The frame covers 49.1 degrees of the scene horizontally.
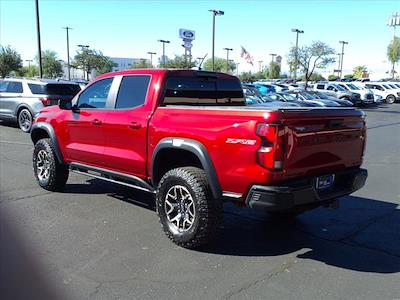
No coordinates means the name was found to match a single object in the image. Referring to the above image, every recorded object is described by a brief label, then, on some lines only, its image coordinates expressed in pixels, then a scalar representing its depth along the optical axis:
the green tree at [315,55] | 44.56
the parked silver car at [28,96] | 13.64
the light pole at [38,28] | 23.83
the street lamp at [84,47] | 63.54
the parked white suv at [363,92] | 34.53
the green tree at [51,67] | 73.10
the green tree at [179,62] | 49.49
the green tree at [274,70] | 103.31
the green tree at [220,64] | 88.12
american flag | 61.72
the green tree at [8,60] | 44.06
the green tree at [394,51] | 93.75
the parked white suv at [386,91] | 40.29
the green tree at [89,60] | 64.38
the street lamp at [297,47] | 45.84
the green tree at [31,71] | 81.72
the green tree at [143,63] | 81.08
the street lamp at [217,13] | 43.75
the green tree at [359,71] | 115.74
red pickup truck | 3.88
